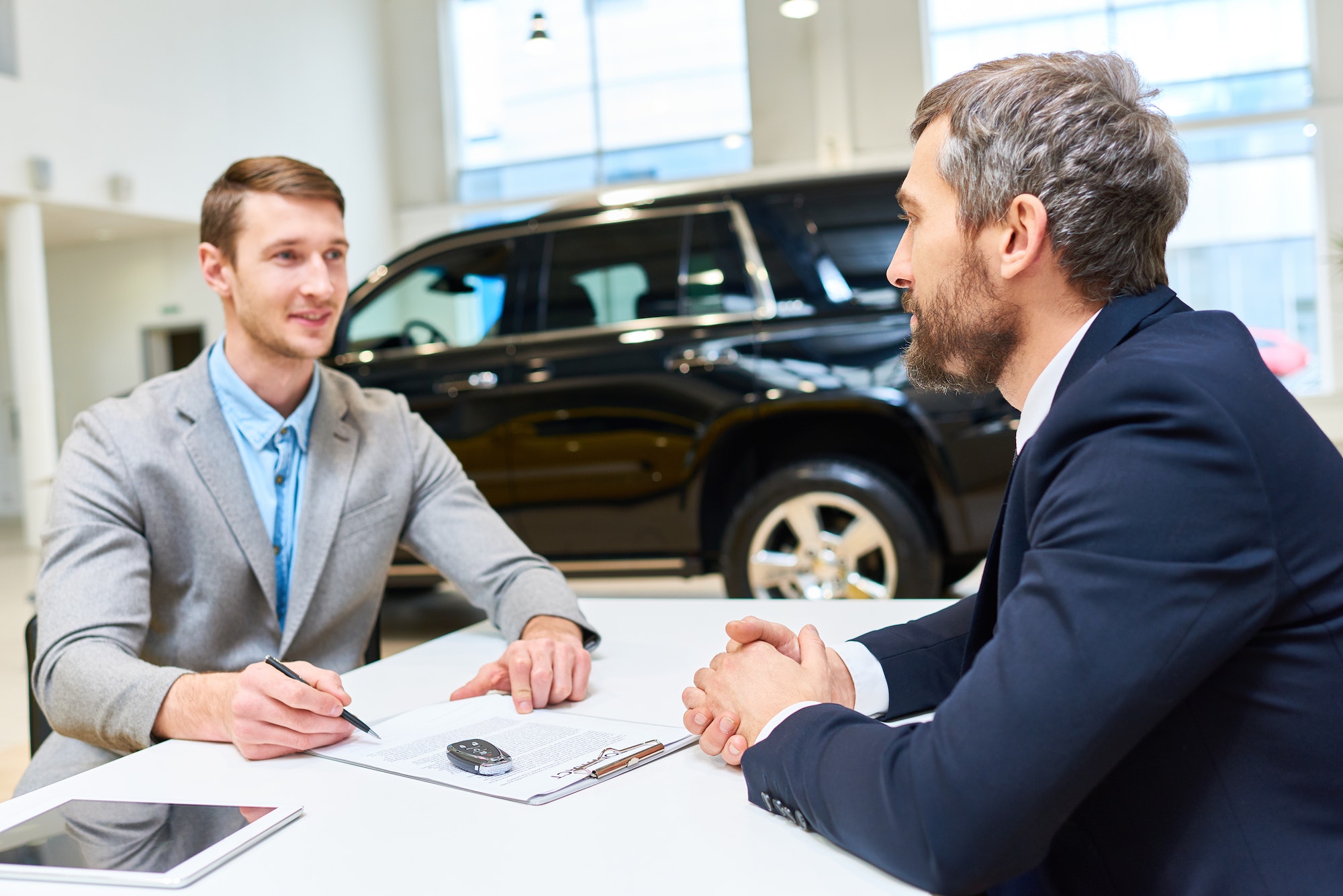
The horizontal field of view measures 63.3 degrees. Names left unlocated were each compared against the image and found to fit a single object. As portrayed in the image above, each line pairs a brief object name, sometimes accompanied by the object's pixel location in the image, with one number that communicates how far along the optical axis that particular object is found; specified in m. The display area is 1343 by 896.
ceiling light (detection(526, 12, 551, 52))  10.39
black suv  3.73
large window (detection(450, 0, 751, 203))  12.26
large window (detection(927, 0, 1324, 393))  10.53
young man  1.32
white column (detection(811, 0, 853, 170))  11.36
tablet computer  0.82
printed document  0.99
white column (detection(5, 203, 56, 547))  9.46
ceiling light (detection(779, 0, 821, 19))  10.42
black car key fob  1.02
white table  0.79
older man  0.74
